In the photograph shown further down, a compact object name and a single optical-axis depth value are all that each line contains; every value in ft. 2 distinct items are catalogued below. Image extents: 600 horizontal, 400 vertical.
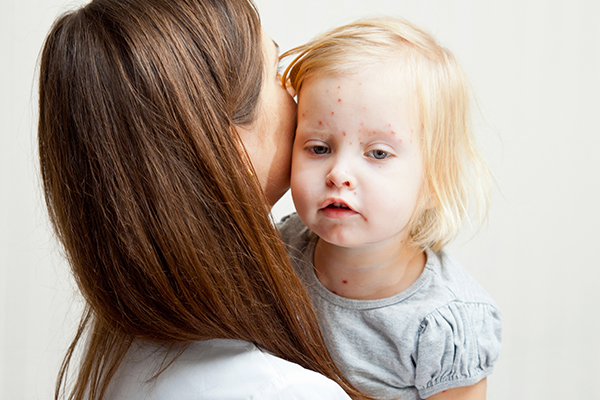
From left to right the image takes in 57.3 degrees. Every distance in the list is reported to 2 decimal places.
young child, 3.49
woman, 2.71
